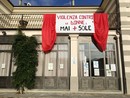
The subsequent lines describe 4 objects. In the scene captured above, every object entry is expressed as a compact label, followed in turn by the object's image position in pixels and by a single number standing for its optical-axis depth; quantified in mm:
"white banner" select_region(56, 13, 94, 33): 6790
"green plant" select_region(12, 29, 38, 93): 6324
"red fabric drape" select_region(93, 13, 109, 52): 6687
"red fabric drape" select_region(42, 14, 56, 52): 6742
